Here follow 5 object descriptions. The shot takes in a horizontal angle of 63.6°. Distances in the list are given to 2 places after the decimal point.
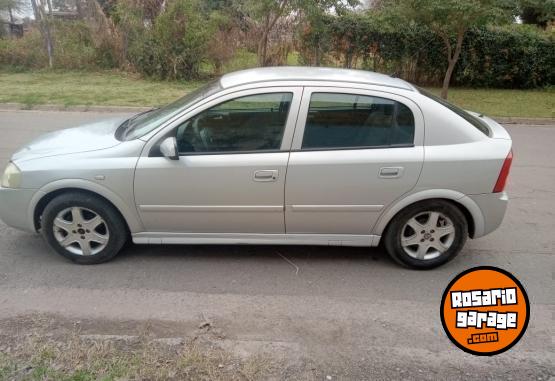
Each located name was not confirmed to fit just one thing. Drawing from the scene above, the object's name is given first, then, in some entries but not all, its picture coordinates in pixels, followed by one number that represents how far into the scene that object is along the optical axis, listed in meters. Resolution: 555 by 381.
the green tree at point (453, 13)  10.38
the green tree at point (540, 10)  14.31
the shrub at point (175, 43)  14.42
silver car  3.49
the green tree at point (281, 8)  12.37
